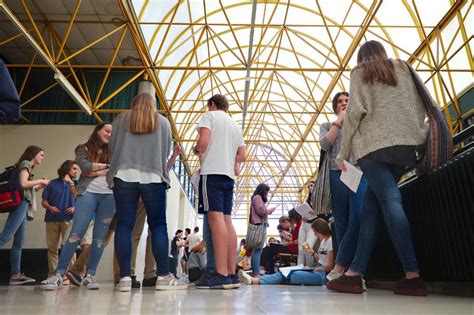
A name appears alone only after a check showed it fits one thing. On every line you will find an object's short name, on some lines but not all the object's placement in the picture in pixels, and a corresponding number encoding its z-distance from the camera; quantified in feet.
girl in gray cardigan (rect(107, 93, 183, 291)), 12.21
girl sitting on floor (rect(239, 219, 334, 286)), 17.65
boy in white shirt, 12.39
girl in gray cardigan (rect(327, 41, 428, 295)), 10.02
